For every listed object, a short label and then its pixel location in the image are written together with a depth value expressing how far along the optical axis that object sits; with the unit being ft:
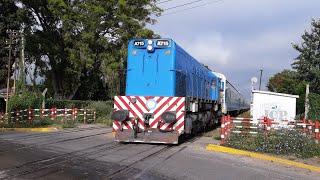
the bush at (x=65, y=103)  106.58
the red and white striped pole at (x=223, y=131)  47.45
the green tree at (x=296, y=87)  95.61
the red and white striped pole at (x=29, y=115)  78.01
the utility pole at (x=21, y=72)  90.89
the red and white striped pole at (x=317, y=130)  45.88
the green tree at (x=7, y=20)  125.96
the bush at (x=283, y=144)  42.89
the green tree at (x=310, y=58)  94.47
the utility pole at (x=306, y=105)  70.85
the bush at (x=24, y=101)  83.31
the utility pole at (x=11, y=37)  108.23
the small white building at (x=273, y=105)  67.47
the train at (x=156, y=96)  46.29
